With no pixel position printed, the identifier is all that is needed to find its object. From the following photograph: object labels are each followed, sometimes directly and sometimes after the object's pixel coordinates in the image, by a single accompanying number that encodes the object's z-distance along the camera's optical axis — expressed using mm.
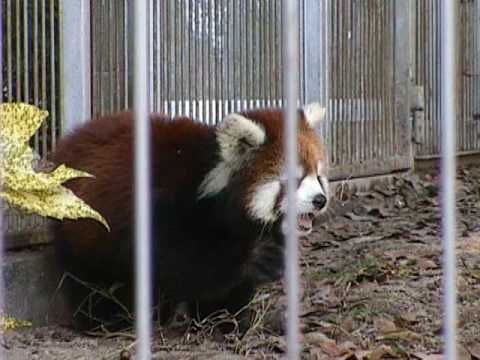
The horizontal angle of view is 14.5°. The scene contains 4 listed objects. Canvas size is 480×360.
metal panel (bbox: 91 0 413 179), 10730
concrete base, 9601
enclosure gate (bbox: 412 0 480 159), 17266
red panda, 9215
